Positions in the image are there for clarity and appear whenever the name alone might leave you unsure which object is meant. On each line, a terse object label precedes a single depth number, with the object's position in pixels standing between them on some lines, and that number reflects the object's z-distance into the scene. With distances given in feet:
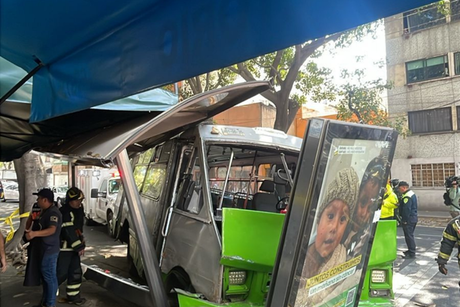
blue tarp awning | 5.28
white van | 38.14
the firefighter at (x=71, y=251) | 17.29
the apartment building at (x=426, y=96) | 63.41
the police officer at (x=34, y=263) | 16.15
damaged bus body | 11.48
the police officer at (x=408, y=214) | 27.73
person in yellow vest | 27.63
